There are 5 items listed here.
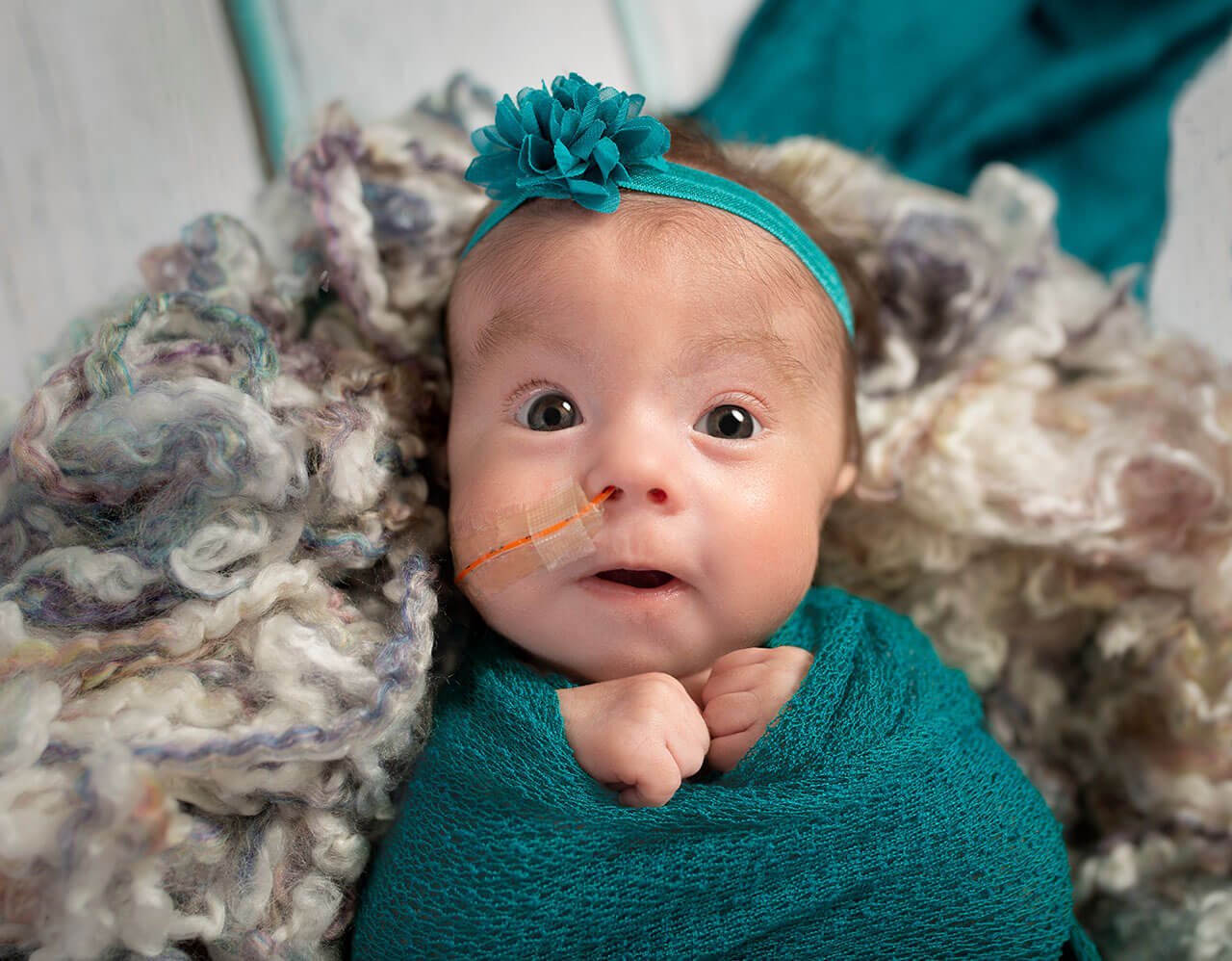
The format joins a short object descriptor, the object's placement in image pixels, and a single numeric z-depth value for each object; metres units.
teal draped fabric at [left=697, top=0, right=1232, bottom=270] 0.48
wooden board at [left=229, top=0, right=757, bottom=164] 0.52
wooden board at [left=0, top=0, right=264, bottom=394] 0.46
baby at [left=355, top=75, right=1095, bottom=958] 0.30
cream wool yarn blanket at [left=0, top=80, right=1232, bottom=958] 0.28
